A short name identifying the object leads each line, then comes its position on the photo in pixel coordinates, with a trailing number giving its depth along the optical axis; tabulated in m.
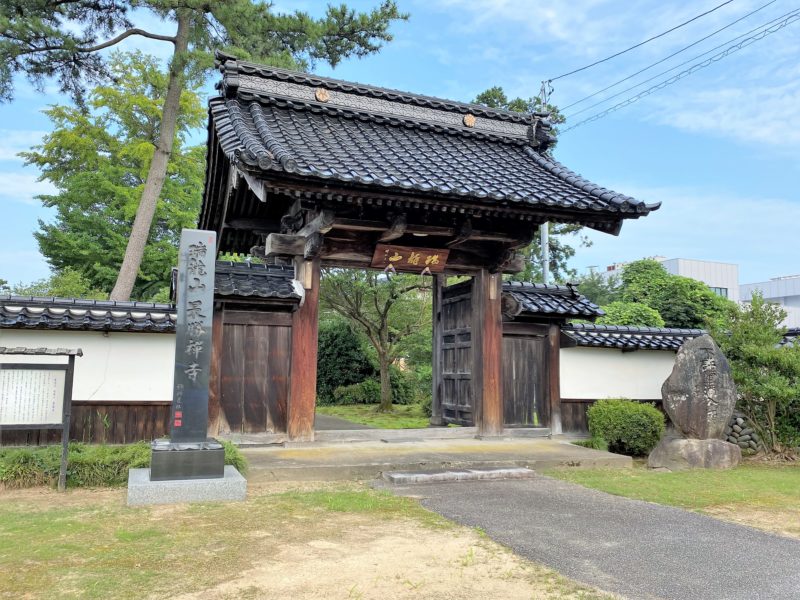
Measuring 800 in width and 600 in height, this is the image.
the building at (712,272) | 47.91
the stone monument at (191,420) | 6.07
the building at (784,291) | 54.86
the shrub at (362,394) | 23.65
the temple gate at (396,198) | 8.34
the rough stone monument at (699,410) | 8.92
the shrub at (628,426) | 10.09
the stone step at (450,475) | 7.14
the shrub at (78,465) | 6.71
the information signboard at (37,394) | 6.90
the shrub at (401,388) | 23.48
